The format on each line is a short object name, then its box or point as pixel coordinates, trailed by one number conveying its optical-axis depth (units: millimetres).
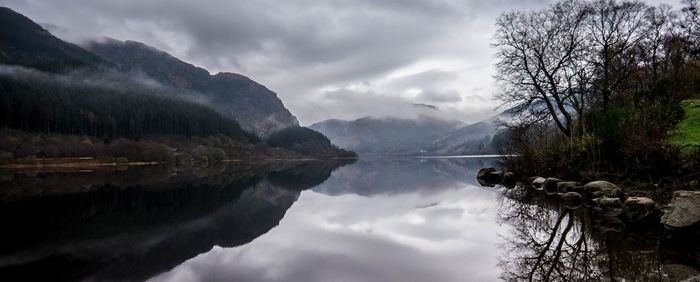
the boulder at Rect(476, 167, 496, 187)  29781
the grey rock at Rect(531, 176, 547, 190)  19491
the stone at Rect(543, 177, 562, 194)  18080
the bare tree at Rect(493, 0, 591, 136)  21812
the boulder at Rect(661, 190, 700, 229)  8094
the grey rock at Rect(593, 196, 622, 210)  11172
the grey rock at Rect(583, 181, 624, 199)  12098
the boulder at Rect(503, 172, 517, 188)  24620
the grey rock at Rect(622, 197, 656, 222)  9948
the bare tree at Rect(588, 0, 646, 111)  20672
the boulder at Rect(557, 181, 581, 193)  15969
